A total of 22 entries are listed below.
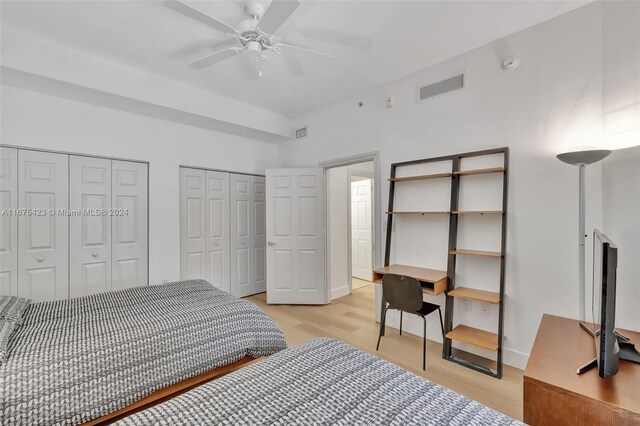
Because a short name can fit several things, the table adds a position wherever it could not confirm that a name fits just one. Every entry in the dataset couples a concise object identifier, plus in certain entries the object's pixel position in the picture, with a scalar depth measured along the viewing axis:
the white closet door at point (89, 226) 3.00
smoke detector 2.40
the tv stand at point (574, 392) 0.98
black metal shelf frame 2.29
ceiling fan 1.67
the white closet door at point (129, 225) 3.26
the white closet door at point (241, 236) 4.28
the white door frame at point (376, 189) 3.36
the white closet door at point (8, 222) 2.64
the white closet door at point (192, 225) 3.78
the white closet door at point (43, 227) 2.74
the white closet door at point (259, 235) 4.55
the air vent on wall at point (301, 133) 4.30
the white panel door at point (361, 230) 5.66
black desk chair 2.42
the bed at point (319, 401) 0.88
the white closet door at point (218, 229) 4.03
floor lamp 1.79
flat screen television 1.06
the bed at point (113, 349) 1.28
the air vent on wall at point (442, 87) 2.73
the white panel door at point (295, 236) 4.04
